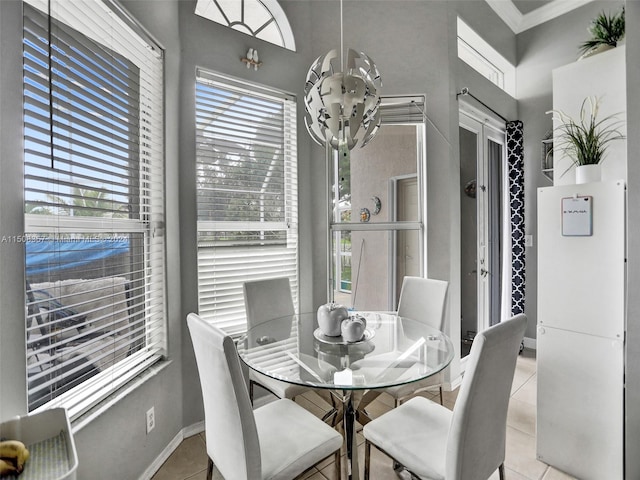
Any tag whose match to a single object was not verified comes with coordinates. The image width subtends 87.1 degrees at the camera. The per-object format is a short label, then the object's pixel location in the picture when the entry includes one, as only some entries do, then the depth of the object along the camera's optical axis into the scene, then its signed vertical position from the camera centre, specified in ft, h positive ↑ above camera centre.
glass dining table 4.68 -1.94
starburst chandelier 4.67 +1.90
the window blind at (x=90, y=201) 4.24 +0.56
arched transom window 8.03 +5.52
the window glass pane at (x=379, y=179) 9.54 +1.63
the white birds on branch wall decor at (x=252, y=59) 8.07 +4.29
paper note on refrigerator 5.70 +0.32
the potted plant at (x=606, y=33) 6.39 +3.88
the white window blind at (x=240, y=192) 7.76 +1.11
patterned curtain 12.03 +0.98
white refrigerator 5.51 -1.64
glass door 10.52 +0.41
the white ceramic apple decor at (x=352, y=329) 5.77 -1.61
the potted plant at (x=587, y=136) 5.96 +1.83
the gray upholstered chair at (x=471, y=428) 3.93 -2.54
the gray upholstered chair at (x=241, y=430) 3.95 -2.68
